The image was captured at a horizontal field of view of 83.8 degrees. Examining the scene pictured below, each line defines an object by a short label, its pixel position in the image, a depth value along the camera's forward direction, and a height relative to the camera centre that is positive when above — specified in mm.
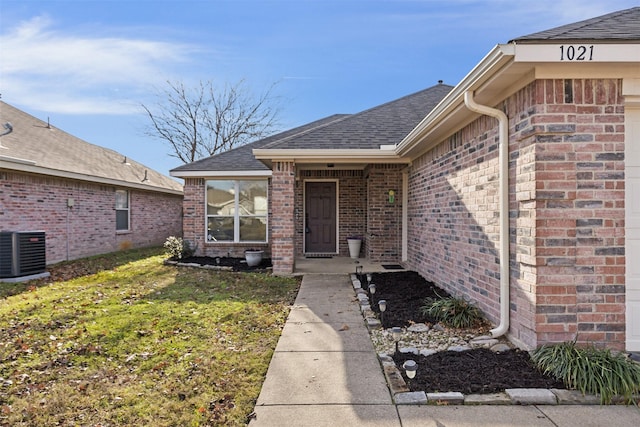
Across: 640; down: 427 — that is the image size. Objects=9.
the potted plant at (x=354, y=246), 10422 -939
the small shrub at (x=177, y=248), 10734 -1047
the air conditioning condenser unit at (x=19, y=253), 7508 -863
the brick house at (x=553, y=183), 3213 +315
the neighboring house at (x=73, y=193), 8867 +621
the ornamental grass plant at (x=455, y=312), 4312 -1247
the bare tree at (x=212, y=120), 24188 +6470
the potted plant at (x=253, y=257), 9352 -1143
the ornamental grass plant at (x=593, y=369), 2674 -1235
